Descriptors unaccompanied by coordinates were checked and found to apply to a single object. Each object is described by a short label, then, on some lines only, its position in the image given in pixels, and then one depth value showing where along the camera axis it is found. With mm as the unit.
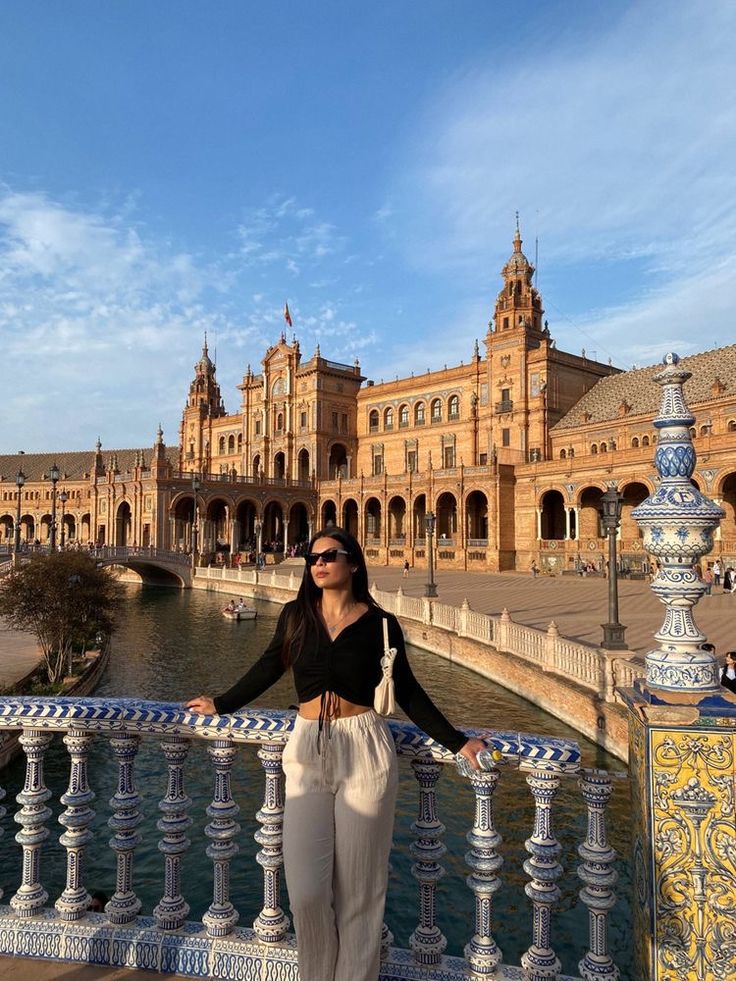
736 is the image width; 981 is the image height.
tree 17547
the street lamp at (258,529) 49425
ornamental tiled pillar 2594
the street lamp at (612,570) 13422
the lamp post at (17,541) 32762
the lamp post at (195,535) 46356
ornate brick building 40375
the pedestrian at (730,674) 9195
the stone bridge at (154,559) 43719
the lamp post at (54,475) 32250
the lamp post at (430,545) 24125
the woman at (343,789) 2572
